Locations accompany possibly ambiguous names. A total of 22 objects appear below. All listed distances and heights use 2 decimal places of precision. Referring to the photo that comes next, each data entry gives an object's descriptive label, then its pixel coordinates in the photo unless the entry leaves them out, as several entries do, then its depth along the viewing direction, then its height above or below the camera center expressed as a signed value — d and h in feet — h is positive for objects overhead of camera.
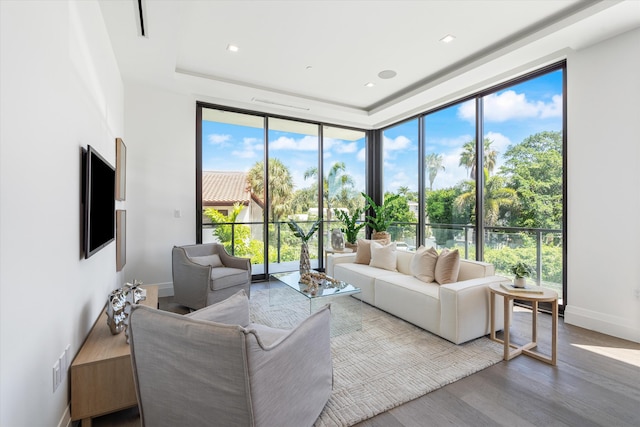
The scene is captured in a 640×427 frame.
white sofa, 9.12 -2.78
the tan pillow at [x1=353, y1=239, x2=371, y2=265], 14.61 -1.85
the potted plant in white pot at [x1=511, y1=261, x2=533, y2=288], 8.70 -1.73
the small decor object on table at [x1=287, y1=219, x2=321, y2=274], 12.71 -1.87
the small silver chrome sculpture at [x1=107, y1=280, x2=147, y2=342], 6.98 -2.24
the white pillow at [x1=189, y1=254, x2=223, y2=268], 12.94 -1.98
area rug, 6.50 -3.93
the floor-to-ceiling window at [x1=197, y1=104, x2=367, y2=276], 16.12 +1.79
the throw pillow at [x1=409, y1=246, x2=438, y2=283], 11.27 -1.88
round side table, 8.03 -2.82
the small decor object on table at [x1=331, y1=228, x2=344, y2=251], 17.98 -1.52
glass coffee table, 10.31 -3.78
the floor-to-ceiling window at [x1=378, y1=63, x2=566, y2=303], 11.94 +1.76
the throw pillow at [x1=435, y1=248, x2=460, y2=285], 10.61 -1.85
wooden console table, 5.61 -3.16
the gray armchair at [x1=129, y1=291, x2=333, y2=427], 4.19 -2.30
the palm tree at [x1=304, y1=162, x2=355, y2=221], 19.48 +1.87
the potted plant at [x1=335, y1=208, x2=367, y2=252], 18.86 -0.81
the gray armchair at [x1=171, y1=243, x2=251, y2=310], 11.53 -2.42
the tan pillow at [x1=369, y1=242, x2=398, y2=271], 13.47 -1.90
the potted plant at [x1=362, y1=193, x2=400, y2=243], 18.04 -0.31
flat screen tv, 6.55 +0.27
